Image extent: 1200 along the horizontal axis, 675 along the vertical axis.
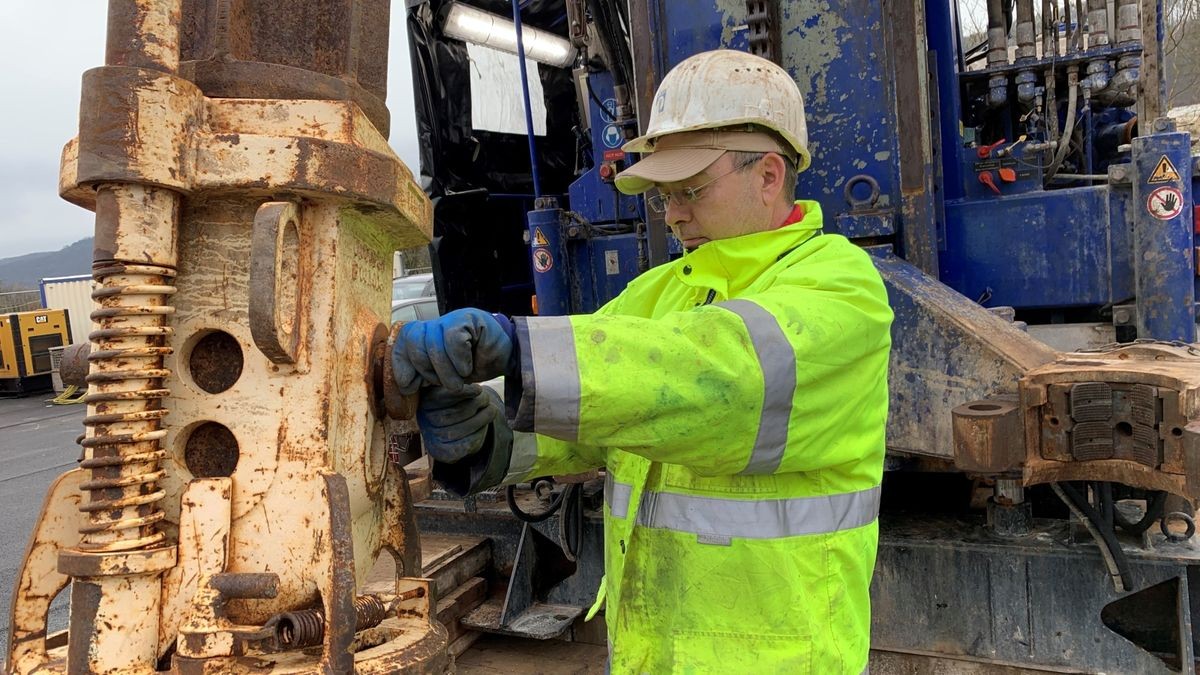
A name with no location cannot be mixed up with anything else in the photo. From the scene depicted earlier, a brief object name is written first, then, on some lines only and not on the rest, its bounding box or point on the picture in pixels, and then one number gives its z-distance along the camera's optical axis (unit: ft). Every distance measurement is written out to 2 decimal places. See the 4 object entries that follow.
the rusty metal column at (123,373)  3.85
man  4.10
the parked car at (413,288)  29.25
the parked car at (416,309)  26.71
